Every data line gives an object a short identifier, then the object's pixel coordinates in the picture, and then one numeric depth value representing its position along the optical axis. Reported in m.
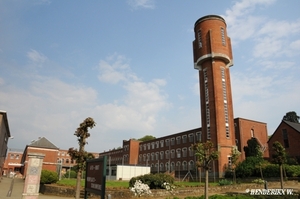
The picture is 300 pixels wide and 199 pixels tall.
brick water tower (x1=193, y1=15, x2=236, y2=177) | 37.47
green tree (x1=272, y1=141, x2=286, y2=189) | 22.45
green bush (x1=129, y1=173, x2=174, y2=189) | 19.75
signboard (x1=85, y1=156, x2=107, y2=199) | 6.86
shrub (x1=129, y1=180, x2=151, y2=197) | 15.37
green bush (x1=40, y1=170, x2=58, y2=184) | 22.14
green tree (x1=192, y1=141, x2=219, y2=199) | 16.09
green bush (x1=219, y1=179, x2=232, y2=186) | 26.16
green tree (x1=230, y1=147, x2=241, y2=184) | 30.54
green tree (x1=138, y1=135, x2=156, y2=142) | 92.82
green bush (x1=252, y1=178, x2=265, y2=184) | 26.76
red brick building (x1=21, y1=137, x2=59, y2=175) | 47.28
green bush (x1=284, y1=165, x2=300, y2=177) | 28.53
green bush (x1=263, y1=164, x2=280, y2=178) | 29.43
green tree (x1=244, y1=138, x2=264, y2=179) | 35.21
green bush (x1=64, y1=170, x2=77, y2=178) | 48.95
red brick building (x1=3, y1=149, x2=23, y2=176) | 72.12
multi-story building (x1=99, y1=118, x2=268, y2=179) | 45.25
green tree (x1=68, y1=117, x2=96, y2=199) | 11.96
